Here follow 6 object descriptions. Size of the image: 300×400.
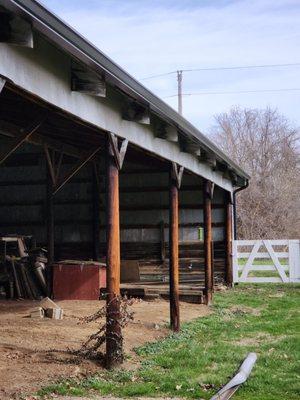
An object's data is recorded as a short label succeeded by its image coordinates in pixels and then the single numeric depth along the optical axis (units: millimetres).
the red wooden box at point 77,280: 13258
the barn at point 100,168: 5312
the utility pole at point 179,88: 40397
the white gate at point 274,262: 17609
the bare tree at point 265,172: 37812
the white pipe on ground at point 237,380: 5628
